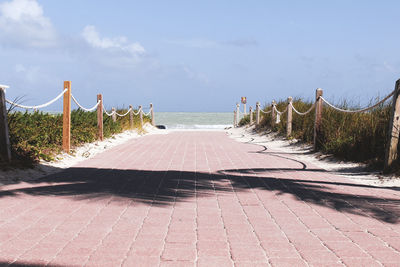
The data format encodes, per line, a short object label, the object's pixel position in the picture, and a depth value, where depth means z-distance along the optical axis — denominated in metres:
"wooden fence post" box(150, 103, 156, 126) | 31.55
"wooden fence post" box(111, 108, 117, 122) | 19.23
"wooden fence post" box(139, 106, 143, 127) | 25.16
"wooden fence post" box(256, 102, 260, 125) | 23.66
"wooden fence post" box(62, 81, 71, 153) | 10.62
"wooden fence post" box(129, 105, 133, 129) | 22.41
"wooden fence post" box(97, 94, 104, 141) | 15.10
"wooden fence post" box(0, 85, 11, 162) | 7.75
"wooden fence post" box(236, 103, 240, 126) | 32.46
